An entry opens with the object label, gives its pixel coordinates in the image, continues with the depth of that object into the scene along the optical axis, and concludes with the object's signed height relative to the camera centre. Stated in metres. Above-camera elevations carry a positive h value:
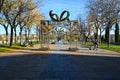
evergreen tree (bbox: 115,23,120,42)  32.34 +1.20
